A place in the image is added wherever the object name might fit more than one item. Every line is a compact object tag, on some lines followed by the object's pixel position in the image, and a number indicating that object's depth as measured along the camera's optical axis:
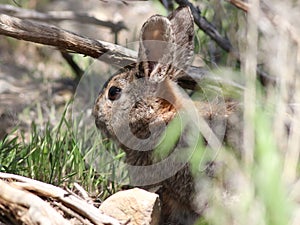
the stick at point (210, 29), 10.20
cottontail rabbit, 8.26
